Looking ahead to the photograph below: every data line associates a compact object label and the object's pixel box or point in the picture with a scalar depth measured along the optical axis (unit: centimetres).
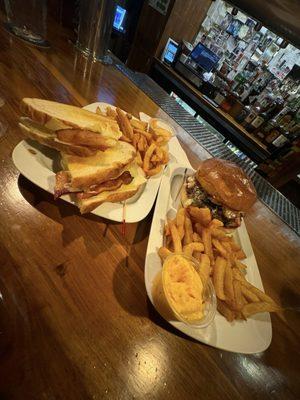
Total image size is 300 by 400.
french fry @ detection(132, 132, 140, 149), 47
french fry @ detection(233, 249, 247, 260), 42
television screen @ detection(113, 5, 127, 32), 164
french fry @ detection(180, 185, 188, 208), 50
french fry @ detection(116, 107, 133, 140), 47
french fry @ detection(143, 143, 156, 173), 46
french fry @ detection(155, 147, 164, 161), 47
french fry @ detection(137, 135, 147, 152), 47
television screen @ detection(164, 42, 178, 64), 165
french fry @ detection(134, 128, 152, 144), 49
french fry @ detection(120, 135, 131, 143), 46
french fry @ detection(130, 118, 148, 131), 51
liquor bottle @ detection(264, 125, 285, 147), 140
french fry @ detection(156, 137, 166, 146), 50
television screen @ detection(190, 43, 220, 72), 158
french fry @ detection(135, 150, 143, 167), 46
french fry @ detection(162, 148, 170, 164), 48
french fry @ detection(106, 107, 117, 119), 50
